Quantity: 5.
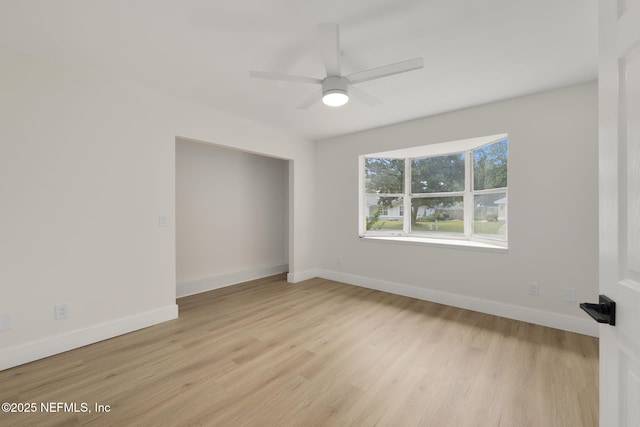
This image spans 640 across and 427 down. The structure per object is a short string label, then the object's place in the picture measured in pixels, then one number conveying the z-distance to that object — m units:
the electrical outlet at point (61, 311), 2.21
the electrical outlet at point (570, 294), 2.57
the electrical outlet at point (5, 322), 1.97
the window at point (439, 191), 3.36
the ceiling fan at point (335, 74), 1.64
